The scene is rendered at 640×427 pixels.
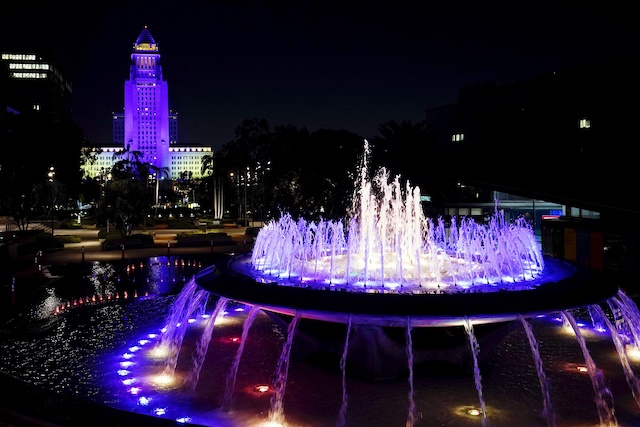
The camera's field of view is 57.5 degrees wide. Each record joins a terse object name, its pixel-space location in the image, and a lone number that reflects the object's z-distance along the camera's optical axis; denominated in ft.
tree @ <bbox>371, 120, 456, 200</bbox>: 123.75
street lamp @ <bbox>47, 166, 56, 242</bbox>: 153.79
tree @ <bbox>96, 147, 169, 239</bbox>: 123.54
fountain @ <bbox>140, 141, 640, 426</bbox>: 30.50
